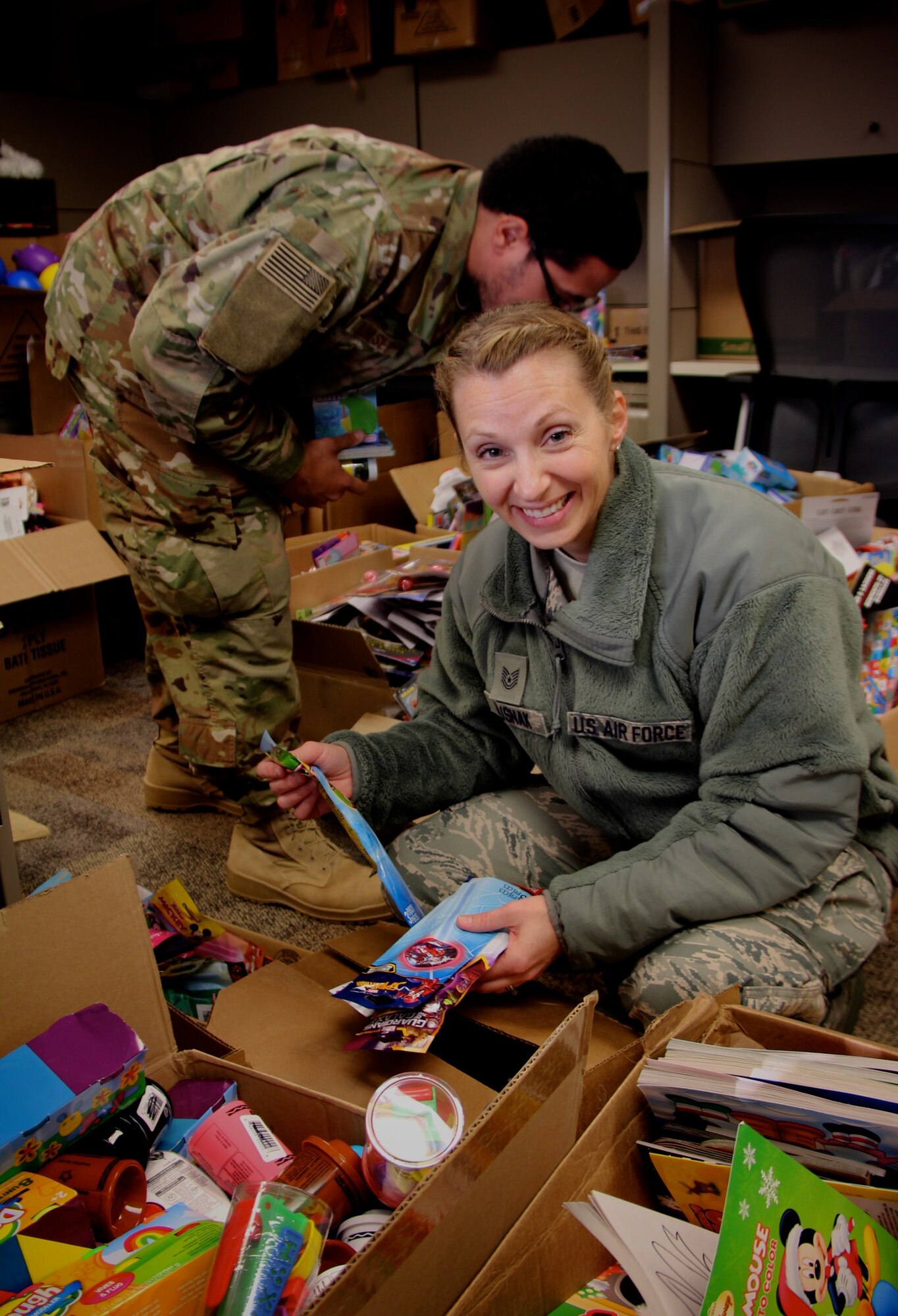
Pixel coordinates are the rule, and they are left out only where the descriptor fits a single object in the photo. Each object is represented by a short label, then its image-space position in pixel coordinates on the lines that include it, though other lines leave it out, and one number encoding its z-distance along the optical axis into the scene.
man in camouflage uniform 1.64
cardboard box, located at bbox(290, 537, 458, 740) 2.24
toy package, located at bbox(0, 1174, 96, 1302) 0.82
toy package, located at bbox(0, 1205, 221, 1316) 0.76
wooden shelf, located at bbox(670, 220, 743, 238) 3.13
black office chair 2.54
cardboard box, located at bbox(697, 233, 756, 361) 3.30
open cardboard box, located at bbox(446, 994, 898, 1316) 0.75
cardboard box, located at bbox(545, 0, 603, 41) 3.41
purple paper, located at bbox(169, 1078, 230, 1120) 1.06
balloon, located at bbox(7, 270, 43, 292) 3.06
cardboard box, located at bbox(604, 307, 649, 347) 3.60
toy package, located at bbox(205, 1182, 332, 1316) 0.72
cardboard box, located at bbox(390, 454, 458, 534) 3.06
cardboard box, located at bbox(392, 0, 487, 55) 3.47
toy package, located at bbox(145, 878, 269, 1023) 1.42
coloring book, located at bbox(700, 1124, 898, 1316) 0.67
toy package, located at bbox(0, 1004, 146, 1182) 0.91
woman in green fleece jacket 1.12
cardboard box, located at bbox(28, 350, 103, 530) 3.06
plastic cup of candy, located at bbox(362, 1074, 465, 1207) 0.88
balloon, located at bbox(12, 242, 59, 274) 3.15
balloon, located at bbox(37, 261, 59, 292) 3.03
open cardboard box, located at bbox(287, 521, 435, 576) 2.72
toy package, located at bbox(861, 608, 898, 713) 2.05
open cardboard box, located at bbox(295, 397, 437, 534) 3.34
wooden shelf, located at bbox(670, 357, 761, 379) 3.21
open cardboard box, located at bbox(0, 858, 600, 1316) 0.70
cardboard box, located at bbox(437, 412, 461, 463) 3.52
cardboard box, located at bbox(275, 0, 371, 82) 3.77
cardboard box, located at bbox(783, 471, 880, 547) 2.17
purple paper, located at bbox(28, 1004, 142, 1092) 0.95
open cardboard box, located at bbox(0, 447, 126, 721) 2.63
